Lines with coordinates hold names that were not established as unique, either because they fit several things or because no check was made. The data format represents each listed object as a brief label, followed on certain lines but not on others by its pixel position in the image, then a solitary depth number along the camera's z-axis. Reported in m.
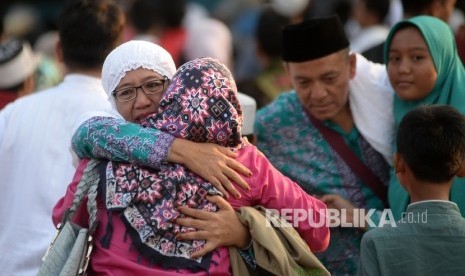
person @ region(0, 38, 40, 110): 12.31
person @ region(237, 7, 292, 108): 12.78
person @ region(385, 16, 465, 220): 9.00
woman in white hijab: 7.09
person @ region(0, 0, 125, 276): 9.64
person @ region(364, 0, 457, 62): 10.64
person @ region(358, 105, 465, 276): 7.24
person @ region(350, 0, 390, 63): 15.34
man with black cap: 9.24
